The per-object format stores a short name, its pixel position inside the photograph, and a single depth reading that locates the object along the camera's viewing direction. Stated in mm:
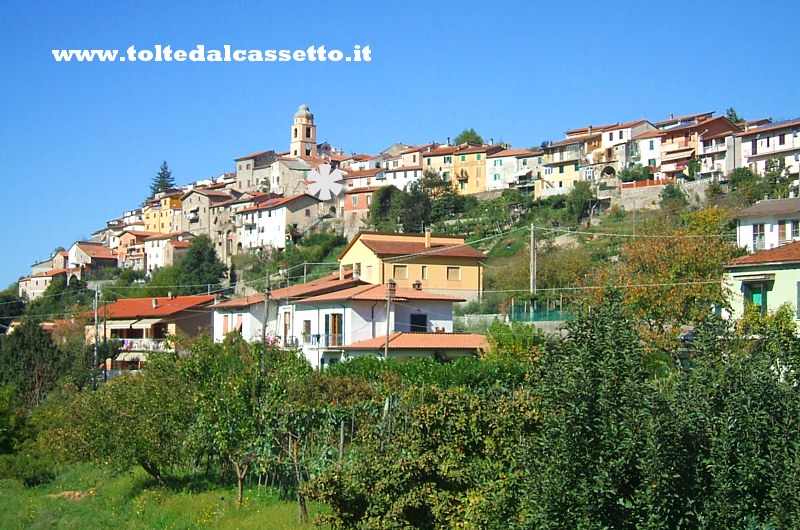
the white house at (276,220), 115875
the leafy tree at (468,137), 139725
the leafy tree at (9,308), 96875
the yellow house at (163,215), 150250
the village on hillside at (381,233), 44094
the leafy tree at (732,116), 118612
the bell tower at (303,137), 162250
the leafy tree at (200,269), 105500
